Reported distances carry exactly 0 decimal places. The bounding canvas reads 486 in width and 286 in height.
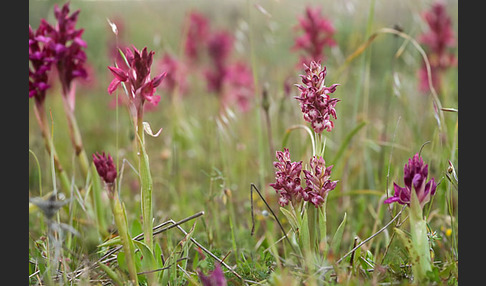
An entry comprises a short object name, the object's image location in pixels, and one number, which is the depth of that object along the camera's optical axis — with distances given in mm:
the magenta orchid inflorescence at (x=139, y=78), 1537
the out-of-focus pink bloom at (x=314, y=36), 2762
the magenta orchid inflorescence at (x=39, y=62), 2041
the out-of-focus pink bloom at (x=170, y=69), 4125
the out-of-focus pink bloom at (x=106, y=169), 1860
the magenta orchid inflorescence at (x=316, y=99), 1562
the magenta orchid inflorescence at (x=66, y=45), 2087
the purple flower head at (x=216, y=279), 1433
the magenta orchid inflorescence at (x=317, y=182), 1577
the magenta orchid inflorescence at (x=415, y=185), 1519
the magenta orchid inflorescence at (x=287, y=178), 1600
